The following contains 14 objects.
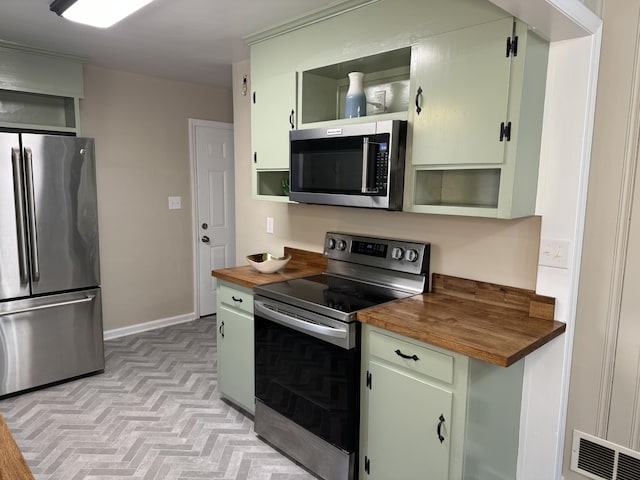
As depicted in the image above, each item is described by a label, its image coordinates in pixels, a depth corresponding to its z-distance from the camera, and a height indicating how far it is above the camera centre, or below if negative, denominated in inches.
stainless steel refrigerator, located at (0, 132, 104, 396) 113.5 -21.1
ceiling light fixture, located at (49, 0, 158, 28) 86.7 +34.3
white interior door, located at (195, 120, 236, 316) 176.9 -7.4
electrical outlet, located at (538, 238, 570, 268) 71.4 -10.2
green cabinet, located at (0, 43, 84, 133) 119.1 +25.5
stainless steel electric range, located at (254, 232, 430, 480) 79.6 -30.1
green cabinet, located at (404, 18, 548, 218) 66.8 +12.3
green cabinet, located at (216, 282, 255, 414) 103.2 -38.3
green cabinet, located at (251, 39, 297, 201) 103.9 +17.4
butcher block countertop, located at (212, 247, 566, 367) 62.9 -21.4
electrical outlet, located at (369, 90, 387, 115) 93.4 +17.6
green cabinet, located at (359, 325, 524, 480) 66.9 -35.9
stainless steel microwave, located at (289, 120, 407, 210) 80.1 +4.1
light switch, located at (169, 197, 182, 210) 170.4 -7.6
